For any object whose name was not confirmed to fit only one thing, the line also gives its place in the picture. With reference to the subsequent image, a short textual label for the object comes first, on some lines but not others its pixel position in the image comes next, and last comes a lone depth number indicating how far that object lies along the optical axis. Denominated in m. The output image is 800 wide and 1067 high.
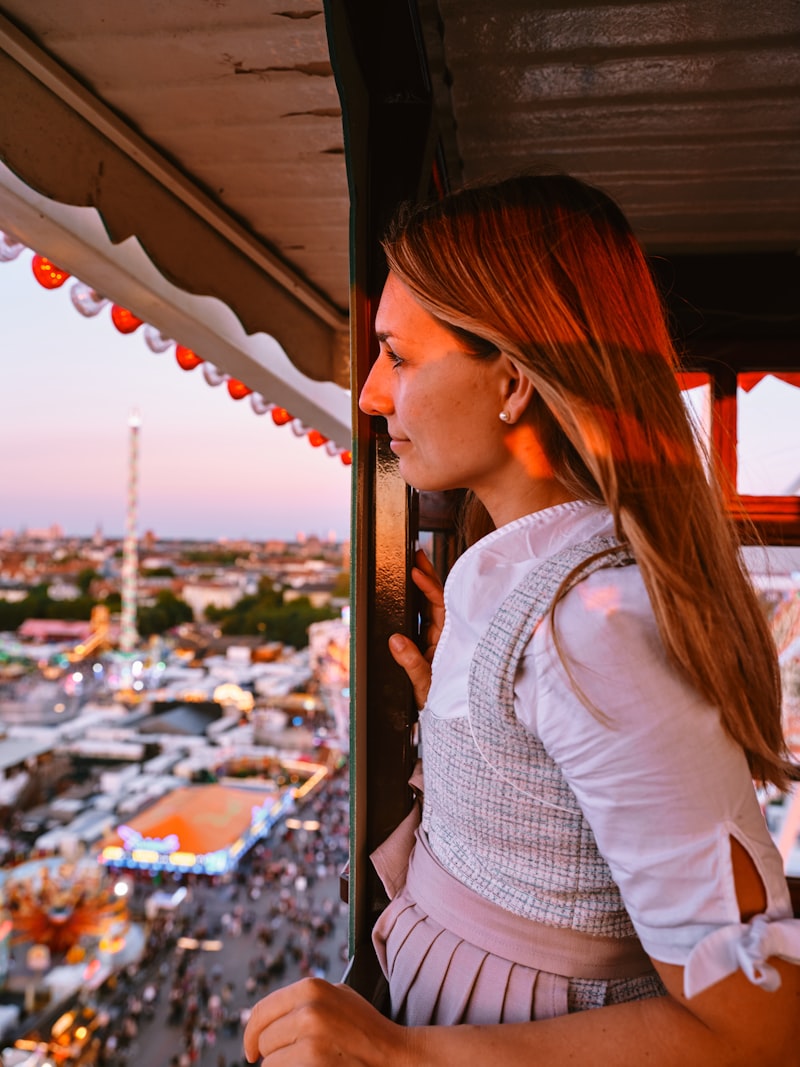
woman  0.56
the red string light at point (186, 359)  3.29
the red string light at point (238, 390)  3.79
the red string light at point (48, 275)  2.35
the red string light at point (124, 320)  2.78
